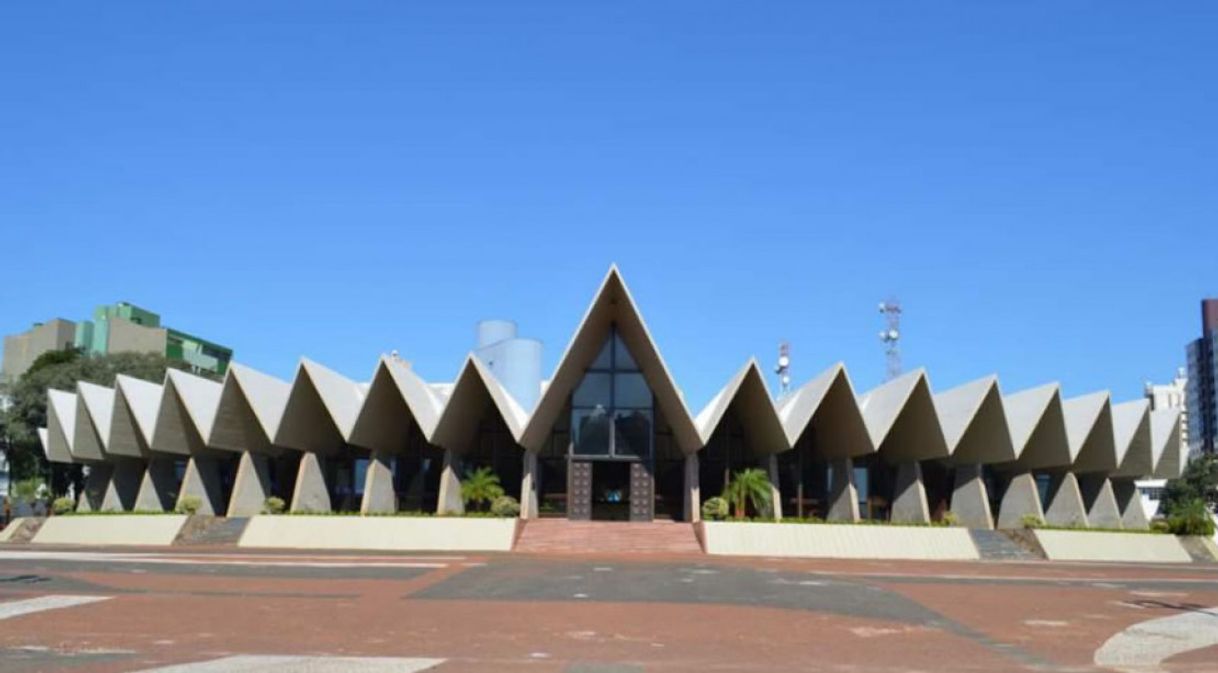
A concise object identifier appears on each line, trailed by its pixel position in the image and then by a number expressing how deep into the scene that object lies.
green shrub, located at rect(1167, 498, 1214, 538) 38.52
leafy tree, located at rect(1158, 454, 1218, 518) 81.00
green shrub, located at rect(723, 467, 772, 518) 41.00
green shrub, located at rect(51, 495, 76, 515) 47.94
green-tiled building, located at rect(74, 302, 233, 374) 93.38
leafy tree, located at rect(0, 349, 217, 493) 56.94
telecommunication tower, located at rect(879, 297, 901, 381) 77.25
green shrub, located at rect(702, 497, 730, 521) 39.31
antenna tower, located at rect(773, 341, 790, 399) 72.78
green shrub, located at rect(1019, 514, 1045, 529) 38.40
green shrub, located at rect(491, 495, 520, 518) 38.72
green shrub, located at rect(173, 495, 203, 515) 40.56
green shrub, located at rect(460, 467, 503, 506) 41.88
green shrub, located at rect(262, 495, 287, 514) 41.28
